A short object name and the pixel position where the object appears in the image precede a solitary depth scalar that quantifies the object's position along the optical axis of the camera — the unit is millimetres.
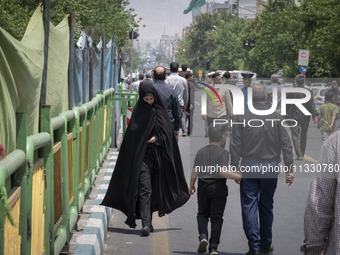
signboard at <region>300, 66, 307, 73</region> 47400
